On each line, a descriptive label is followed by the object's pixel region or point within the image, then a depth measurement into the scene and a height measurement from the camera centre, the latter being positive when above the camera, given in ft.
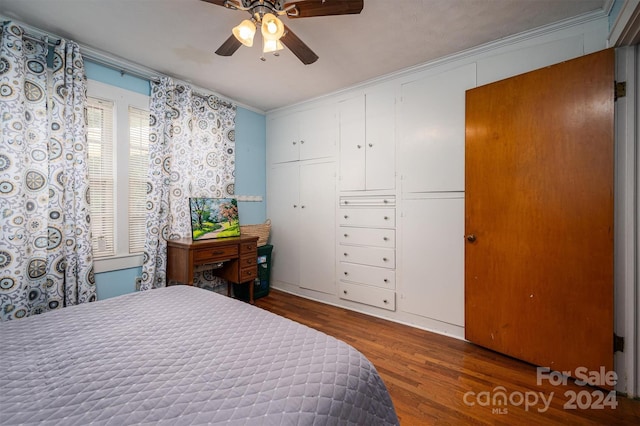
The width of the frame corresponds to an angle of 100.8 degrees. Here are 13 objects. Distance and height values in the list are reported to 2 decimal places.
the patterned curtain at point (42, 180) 6.22 +0.84
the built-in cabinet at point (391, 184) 7.80 +0.99
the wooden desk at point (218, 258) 8.51 -1.58
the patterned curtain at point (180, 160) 8.78 +1.96
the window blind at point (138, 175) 8.54 +1.24
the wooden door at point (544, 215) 5.64 -0.12
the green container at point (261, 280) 11.15 -3.03
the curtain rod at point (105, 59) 6.66 +4.58
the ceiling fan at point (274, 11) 4.86 +3.79
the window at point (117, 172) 7.84 +1.27
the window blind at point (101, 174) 7.79 +1.18
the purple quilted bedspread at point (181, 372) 2.39 -1.76
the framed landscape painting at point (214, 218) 9.57 -0.22
